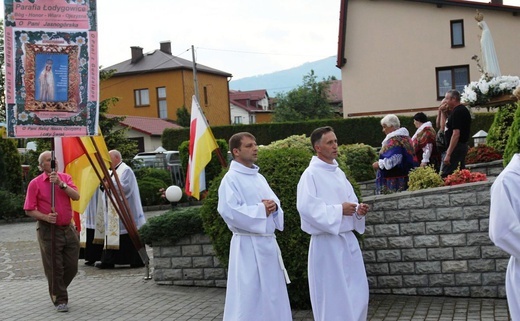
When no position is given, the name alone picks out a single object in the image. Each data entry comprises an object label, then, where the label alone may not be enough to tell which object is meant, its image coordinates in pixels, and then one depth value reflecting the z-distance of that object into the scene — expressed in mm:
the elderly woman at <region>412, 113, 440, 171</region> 11187
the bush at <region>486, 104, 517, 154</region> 13398
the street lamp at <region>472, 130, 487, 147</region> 17814
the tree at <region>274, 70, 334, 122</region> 62219
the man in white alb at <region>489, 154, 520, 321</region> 4914
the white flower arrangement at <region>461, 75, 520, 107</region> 11961
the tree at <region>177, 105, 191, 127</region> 54719
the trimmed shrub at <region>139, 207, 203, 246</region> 10312
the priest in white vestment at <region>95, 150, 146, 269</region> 12812
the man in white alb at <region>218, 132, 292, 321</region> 6629
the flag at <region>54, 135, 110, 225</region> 11398
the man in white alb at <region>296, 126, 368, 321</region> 6742
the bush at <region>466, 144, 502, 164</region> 12812
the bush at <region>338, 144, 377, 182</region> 17188
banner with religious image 9227
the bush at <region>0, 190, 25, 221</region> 25234
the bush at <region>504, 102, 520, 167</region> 8580
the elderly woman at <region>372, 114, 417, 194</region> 10000
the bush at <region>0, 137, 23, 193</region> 27938
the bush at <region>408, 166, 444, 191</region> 9156
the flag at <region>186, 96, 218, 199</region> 11352
